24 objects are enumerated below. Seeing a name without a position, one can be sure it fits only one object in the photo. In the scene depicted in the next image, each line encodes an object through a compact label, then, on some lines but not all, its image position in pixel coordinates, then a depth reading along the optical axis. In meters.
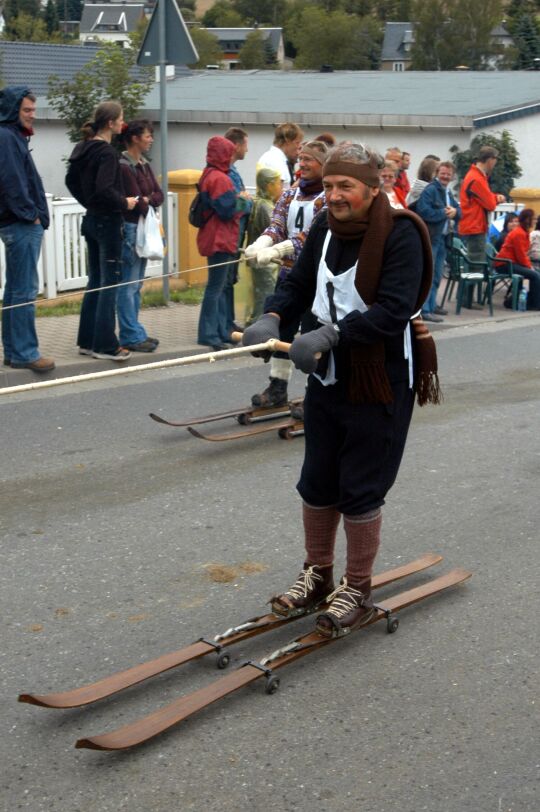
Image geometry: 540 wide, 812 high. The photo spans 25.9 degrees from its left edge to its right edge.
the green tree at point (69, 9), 149.50
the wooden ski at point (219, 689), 3.59
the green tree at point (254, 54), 103.94
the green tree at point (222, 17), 140.00
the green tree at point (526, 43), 76.19
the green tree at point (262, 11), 144.38
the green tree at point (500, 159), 20.73
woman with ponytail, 9.14
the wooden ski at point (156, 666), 3.84
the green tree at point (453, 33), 95.44
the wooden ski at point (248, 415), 7.67
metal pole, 11.06
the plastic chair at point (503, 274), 14.73
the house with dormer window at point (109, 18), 142.75
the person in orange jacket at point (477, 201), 14.09
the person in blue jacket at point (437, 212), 12.90
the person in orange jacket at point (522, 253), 14.84
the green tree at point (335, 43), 106.12
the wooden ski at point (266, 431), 7.37
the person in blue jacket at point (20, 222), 8.80
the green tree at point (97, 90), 22.97
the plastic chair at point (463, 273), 14.24
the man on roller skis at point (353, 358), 4.14
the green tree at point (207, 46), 93.38
